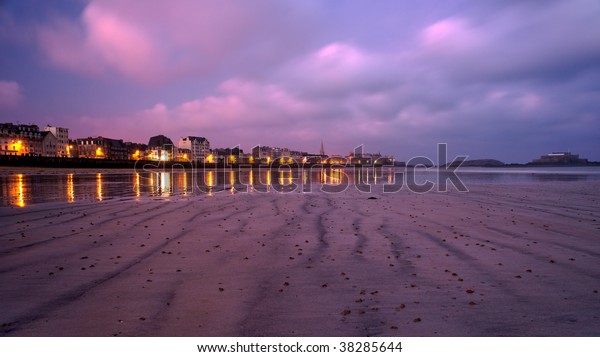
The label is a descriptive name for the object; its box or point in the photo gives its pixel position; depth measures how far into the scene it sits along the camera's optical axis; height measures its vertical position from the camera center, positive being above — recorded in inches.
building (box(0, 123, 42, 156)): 4761.3 +430.6
